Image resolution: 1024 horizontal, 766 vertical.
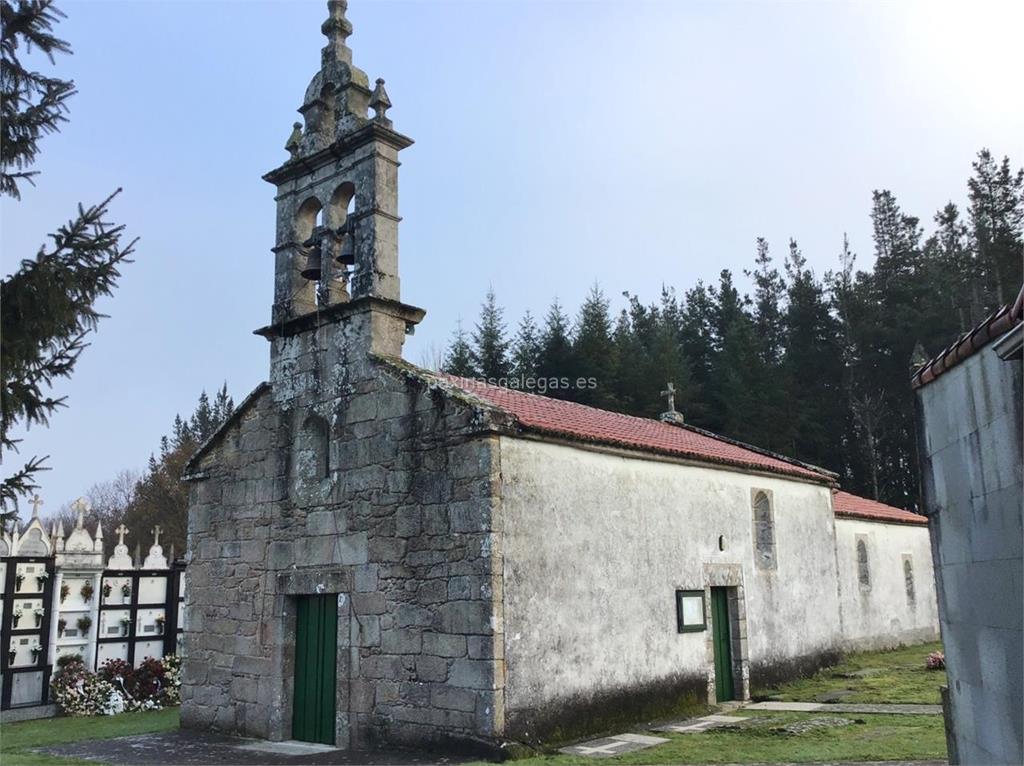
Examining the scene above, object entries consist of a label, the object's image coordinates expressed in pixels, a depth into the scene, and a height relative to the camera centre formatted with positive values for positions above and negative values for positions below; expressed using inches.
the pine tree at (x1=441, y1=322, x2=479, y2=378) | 1312.7 +336.5
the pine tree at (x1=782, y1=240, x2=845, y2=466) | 1359.5 +327.8
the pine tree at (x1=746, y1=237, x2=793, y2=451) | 1312.7 +318.7
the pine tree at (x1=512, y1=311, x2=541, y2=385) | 1300.4 +346.9
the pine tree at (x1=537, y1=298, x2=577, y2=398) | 1261.1 +319.0
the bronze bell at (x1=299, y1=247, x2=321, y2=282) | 469.7 +170.2
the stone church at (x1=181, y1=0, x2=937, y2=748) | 371.2 +21.2
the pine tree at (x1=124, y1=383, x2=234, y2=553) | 1446.9 +159.3
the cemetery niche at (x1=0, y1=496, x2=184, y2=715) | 559.8 -21.0
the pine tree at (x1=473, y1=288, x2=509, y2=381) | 1307.8 +357.2
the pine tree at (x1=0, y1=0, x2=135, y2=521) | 230.5 +83.2
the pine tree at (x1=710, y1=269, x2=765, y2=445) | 1304.1 +293.9
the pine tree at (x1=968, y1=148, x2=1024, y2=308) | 1196.5 +507.5
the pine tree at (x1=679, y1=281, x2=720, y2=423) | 1326.3 +404.3
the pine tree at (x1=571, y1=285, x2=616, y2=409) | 1222.9 +305.8
